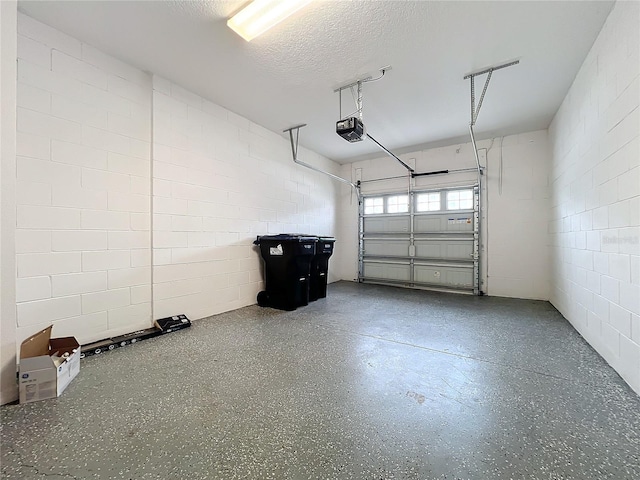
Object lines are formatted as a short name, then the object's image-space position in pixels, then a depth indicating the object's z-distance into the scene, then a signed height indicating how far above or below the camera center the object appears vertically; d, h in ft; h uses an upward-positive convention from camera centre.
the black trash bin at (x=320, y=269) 13.80 -1.59
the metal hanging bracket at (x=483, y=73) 8.40 +5.86
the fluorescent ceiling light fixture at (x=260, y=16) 6.08 +5.75
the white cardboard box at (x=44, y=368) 5.02 -2.71
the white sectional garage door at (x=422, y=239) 15.61 +0.12
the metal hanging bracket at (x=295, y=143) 13.65 +5.74
